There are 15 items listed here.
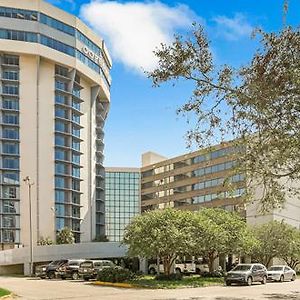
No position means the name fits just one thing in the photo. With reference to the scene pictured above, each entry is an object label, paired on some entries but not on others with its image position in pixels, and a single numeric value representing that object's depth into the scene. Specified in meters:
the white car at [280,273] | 31.84
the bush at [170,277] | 27.27
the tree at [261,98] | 10.72
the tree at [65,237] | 63.05
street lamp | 44.20
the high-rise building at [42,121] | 64.77
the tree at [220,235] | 29.03
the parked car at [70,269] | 33.52
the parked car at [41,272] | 37.10
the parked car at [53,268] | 35.31
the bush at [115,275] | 26.69
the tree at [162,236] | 26.63
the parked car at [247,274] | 27.12
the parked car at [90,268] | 32.39
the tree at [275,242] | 40.58
